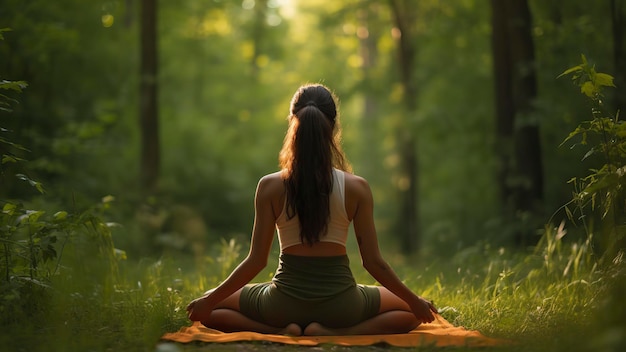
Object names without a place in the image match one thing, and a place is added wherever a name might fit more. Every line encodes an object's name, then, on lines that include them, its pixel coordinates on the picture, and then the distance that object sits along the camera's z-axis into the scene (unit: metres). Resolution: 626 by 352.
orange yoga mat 4.50
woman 4.89
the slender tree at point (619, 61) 9.01
